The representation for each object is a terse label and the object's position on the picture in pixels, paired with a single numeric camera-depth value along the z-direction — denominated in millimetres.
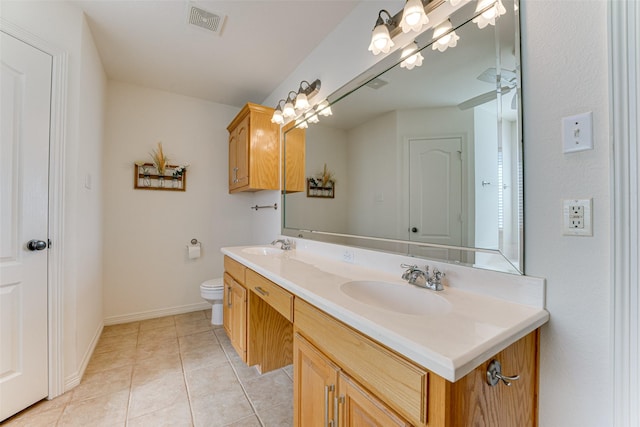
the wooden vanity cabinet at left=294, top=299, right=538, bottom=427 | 580
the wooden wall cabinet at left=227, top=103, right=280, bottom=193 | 2371
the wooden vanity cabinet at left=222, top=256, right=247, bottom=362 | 1716
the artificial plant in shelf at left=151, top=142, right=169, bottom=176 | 2639
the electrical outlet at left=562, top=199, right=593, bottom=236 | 727
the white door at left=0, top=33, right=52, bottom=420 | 1299
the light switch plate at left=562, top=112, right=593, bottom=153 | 727
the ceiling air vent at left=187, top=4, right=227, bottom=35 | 1633
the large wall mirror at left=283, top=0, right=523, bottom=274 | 901
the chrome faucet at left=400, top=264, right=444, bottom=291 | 1013
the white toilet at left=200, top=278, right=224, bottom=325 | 2326
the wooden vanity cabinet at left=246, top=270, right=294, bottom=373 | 1668
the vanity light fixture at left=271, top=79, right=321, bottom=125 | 1944
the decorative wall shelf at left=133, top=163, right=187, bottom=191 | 2588
